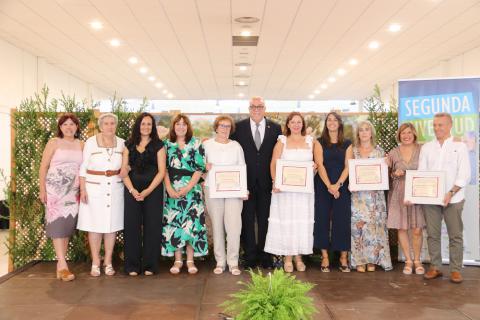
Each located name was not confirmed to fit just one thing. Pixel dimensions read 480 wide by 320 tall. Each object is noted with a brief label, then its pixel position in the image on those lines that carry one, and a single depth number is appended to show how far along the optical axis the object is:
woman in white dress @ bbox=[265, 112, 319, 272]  4.86
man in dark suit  4.98
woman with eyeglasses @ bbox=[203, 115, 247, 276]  4.82
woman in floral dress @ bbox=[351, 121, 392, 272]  4.95
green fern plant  2.20
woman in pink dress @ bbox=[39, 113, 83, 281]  4.63
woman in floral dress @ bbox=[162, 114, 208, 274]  4.77
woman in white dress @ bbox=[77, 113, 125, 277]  4.67
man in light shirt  4.57
